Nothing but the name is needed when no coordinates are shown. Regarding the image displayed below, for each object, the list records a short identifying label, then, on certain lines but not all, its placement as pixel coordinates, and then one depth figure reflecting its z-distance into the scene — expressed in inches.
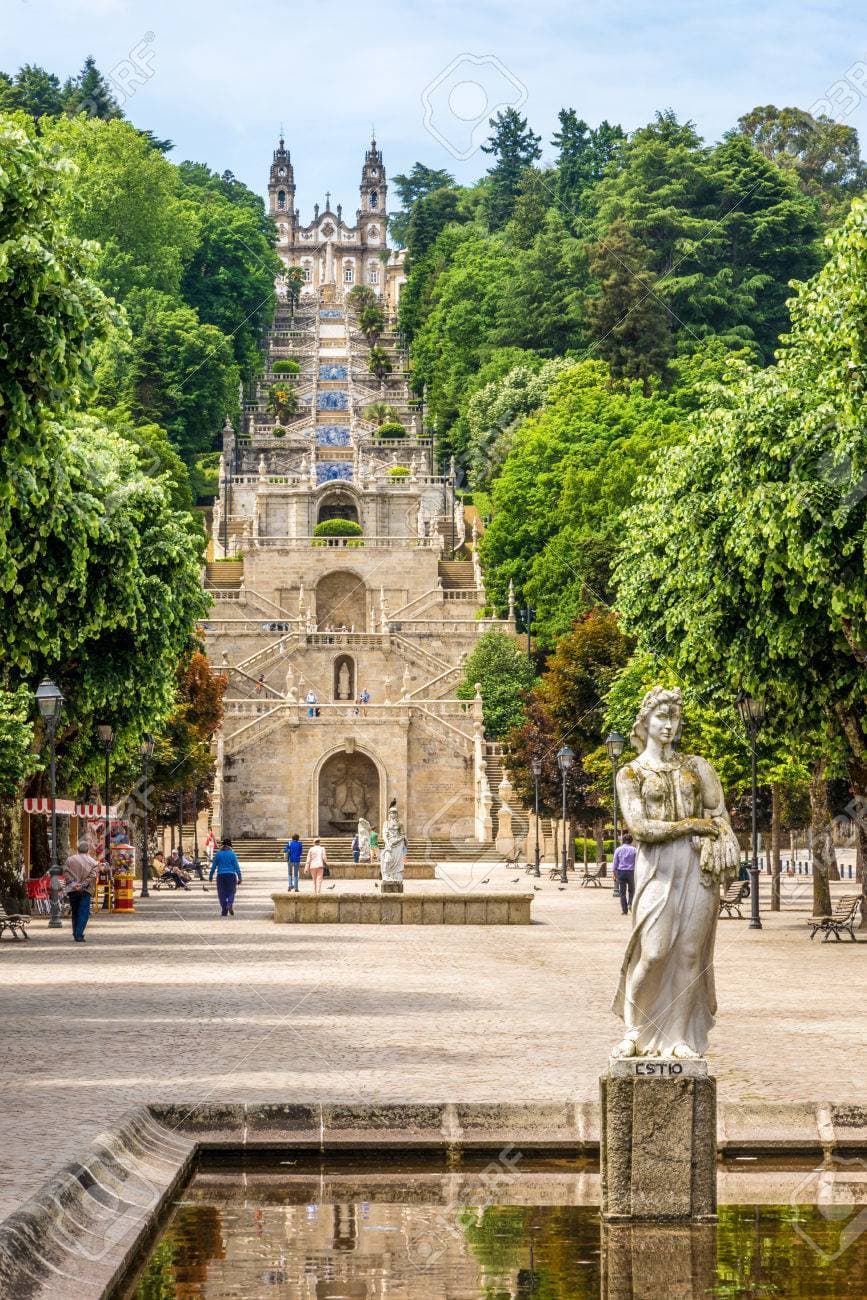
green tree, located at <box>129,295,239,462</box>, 4426.7
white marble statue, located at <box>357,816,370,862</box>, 2554.1
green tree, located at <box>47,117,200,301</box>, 4259.4
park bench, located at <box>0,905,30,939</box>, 1122.7
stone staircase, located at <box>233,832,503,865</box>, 2780.5
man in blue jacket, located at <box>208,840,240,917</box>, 1455.5
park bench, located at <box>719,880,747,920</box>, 1425.9
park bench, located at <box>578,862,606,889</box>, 2103.7
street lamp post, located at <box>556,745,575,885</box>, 2032.5
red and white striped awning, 1427.2
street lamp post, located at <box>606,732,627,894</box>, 1795.0
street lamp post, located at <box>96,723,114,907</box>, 1443.2
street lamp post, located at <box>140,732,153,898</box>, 1831.9
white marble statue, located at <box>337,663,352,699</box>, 3425.2
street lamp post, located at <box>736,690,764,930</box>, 1275.8
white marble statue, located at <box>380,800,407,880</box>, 1596.9
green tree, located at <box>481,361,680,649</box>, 3161.9
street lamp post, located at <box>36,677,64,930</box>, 1241.4
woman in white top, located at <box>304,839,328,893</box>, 1720.0
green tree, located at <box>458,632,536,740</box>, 3100.4
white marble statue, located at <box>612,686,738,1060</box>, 378.9
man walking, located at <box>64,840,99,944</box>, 1126.4
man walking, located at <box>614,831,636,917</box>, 1421.0
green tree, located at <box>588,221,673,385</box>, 4210.1
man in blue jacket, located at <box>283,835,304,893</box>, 1771.7
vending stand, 1461.6
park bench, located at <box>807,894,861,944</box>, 1148.5
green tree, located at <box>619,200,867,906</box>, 1044.5
